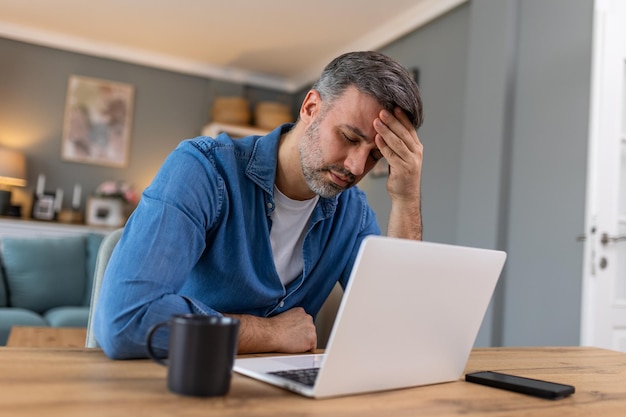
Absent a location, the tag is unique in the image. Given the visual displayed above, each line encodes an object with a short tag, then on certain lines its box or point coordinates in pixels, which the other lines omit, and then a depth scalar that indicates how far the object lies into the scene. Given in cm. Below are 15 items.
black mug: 61
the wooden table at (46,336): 236
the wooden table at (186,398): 56
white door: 237
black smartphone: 78
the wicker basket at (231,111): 539
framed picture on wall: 518
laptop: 63
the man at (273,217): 89
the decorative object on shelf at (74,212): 496
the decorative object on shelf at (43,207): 489
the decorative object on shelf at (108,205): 505
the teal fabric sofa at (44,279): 373
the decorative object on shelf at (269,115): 548
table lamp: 460
